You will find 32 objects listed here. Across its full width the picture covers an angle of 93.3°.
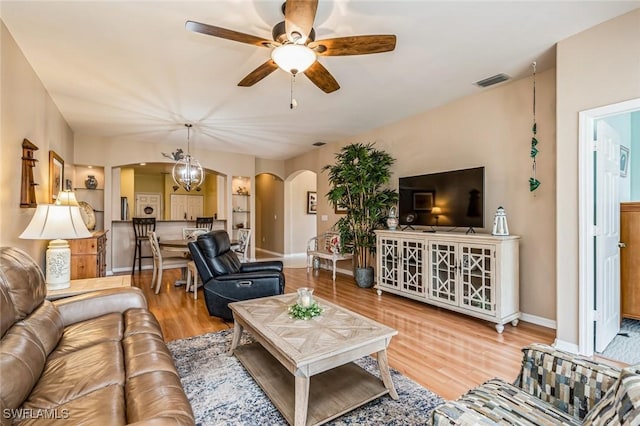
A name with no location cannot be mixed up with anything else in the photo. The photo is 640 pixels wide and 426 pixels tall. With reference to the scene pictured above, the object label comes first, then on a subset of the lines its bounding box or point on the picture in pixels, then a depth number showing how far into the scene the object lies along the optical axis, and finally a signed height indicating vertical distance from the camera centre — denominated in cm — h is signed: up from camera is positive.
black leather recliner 317 -72
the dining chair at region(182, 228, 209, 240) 574 -37
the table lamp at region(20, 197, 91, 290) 236 -16
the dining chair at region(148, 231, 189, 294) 454 -79
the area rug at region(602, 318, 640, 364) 256 -121
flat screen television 360 +19
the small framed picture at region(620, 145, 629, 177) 313 +56
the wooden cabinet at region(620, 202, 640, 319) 312 -49
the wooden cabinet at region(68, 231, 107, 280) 381 -57
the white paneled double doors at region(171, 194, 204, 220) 1039 +24
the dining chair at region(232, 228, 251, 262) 546 -59
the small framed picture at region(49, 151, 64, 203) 375 +51
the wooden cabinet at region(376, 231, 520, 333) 316 -70
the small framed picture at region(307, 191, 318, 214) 888 +32
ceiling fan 185 +117
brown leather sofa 113 -75
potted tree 479 +27
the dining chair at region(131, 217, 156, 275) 610 -40
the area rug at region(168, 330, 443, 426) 177 -121
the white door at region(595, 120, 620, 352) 261 -20
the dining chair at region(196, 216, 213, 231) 665 -22
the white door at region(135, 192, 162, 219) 1010 +30
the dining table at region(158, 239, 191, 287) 468 -54
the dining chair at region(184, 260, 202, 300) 428 -99
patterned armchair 106 -75
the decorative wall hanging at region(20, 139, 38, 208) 275 +34
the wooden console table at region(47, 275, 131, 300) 245 -66
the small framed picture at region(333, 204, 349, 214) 605 +4
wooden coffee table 167 -85
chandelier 520 +71
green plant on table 215 -71
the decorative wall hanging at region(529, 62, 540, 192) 316 +64
